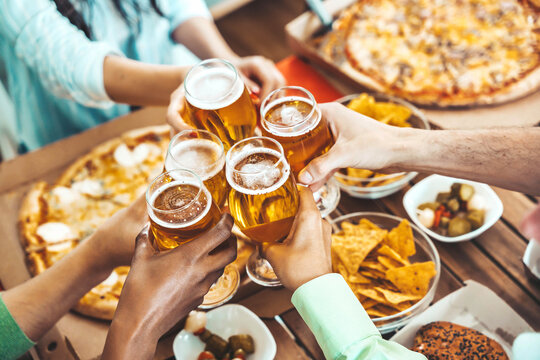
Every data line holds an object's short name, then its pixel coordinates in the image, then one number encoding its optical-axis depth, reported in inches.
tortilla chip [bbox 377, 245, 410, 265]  59.3
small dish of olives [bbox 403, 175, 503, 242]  63.6
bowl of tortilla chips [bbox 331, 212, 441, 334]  56.2
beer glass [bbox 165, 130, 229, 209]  51.6
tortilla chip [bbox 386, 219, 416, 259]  60.9
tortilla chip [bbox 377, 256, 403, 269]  60.0
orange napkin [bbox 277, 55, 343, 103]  94.0
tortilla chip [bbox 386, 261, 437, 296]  56.2
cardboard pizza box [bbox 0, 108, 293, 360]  63.4
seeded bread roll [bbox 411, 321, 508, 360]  52.9
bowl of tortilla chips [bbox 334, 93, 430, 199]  68.9
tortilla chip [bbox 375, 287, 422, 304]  55.1
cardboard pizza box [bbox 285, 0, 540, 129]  88.5
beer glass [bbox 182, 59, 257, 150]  53.3
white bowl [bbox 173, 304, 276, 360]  56.4
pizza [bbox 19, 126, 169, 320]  78.4
